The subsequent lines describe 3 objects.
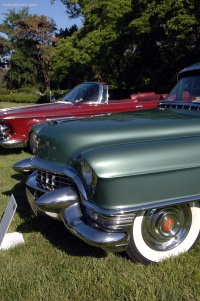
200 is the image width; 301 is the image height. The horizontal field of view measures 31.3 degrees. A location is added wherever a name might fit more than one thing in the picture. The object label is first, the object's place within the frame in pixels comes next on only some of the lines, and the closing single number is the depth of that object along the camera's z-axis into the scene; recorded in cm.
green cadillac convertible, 241
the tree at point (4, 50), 4603
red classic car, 669
